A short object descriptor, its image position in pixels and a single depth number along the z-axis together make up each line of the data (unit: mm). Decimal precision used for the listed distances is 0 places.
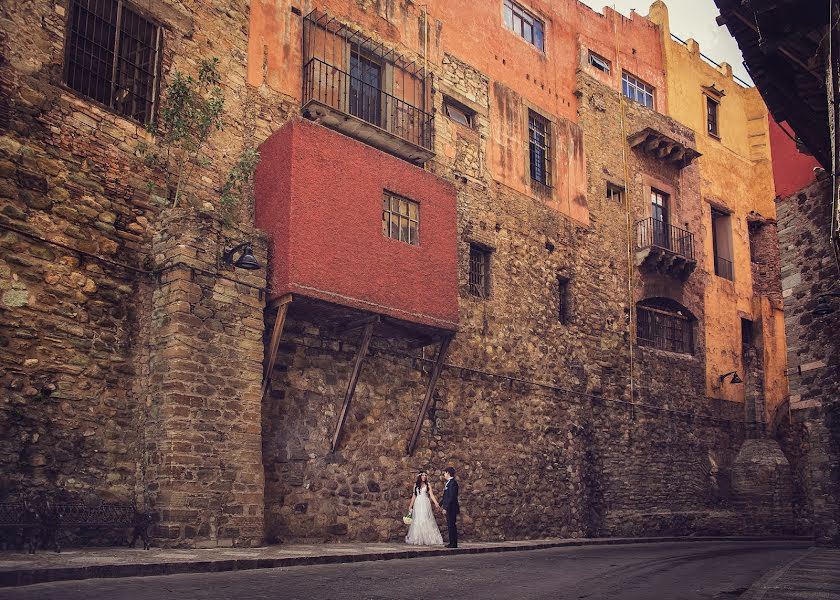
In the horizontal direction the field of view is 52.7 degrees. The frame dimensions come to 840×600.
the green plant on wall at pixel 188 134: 12977
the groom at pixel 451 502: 13820
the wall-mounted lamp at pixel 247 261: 11453
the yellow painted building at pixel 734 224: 24703
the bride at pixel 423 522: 14234
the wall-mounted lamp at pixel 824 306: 14758
